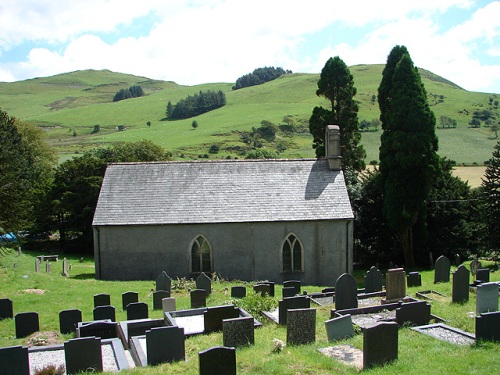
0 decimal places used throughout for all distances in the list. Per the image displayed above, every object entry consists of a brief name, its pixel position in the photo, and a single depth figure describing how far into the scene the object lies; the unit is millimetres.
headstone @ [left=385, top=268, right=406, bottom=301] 17906
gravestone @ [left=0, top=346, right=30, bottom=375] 11219
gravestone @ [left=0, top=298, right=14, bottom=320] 18484
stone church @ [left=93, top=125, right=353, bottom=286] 28422
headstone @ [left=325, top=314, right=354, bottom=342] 13523
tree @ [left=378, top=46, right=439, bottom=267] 32500
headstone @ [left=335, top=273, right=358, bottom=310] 16719
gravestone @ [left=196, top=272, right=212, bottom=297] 22250
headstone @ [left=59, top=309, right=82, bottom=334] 16500
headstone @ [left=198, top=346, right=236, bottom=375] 10633
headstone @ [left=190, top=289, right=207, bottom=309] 19172
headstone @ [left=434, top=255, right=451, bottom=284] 22328
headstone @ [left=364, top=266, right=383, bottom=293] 20984
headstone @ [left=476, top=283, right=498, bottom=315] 14766
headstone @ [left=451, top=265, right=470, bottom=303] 16984
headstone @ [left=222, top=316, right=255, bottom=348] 13281
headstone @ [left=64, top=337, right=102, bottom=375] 11906
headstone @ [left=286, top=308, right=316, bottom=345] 13492
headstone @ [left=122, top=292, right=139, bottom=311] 19719
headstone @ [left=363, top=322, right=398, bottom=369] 11367
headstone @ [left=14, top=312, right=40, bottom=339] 16094
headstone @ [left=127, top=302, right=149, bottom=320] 17084
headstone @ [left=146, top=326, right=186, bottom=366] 12352
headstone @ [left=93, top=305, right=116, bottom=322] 16841
